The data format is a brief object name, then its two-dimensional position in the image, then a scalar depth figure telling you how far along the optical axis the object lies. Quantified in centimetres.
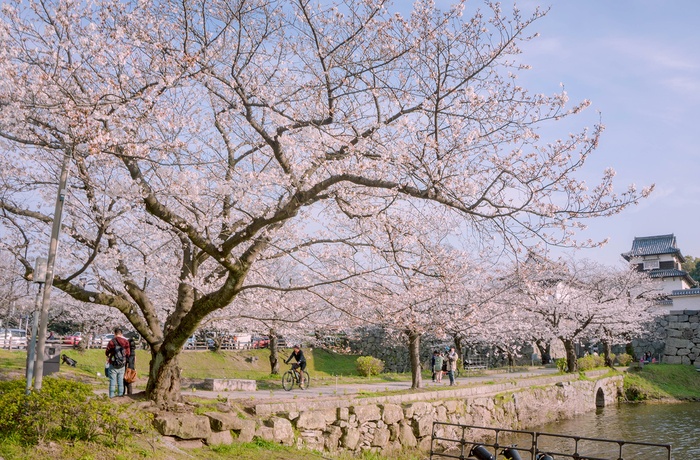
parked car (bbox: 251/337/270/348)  3794
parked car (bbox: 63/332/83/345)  3160
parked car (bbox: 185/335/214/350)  3534
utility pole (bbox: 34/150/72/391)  778
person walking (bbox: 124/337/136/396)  1174
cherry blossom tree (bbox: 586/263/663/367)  3216
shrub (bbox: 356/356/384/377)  2622
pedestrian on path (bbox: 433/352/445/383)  2236
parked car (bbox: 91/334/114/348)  3196
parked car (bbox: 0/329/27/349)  2907
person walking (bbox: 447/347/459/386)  2109
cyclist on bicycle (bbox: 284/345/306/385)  1709
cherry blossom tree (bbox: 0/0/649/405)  746
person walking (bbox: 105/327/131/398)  1206
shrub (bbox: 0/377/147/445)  694
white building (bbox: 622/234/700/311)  4147
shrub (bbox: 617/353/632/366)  3666
